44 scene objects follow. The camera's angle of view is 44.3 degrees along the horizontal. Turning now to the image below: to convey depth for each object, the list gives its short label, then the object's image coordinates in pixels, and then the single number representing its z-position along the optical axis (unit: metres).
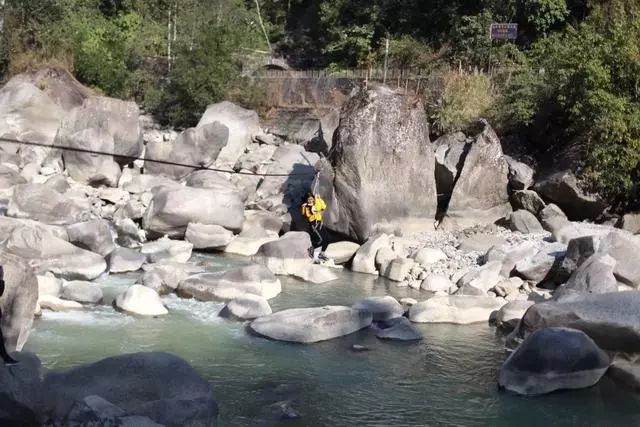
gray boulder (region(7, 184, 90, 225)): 16.59
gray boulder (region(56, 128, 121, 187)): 20.66
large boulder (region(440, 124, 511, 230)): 18.28
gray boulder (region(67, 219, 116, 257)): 14.75
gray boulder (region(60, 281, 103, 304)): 12.23
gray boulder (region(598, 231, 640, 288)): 12.74
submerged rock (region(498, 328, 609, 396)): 9.29
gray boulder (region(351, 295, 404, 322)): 12.32
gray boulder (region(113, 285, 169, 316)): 11.88
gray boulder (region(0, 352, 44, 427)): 7.14
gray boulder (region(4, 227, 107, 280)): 13.47
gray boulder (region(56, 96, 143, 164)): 21.77
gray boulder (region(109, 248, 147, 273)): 14.54
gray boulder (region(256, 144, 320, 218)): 19.69
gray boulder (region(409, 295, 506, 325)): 12.35
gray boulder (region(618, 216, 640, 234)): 16.70
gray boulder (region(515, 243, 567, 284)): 14.39
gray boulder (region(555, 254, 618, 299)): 12.24
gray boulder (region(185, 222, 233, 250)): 16.62
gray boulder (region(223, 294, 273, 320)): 11.84
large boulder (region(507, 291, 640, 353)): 9.75
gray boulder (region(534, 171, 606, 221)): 17.64
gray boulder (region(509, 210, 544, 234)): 17.36
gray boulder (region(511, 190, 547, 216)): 18.12
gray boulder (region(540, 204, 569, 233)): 16.94
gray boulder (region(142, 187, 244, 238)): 16.78
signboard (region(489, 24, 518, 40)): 24.52
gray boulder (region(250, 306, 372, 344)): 10.92
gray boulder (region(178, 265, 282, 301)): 12.87
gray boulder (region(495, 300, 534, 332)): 12.04
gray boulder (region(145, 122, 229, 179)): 22.00
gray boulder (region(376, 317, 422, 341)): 11.34
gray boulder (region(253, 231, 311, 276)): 15.30
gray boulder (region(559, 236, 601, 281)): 13.52
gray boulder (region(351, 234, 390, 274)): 16.19
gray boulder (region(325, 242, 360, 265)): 16.84
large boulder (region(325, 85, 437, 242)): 17.55
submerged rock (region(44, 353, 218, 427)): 7.22
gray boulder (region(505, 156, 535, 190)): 18.66
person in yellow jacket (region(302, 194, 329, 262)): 17.12
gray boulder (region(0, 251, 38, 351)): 8.68
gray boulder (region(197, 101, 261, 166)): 23.88
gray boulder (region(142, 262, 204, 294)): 13.19
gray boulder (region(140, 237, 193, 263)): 15.31
